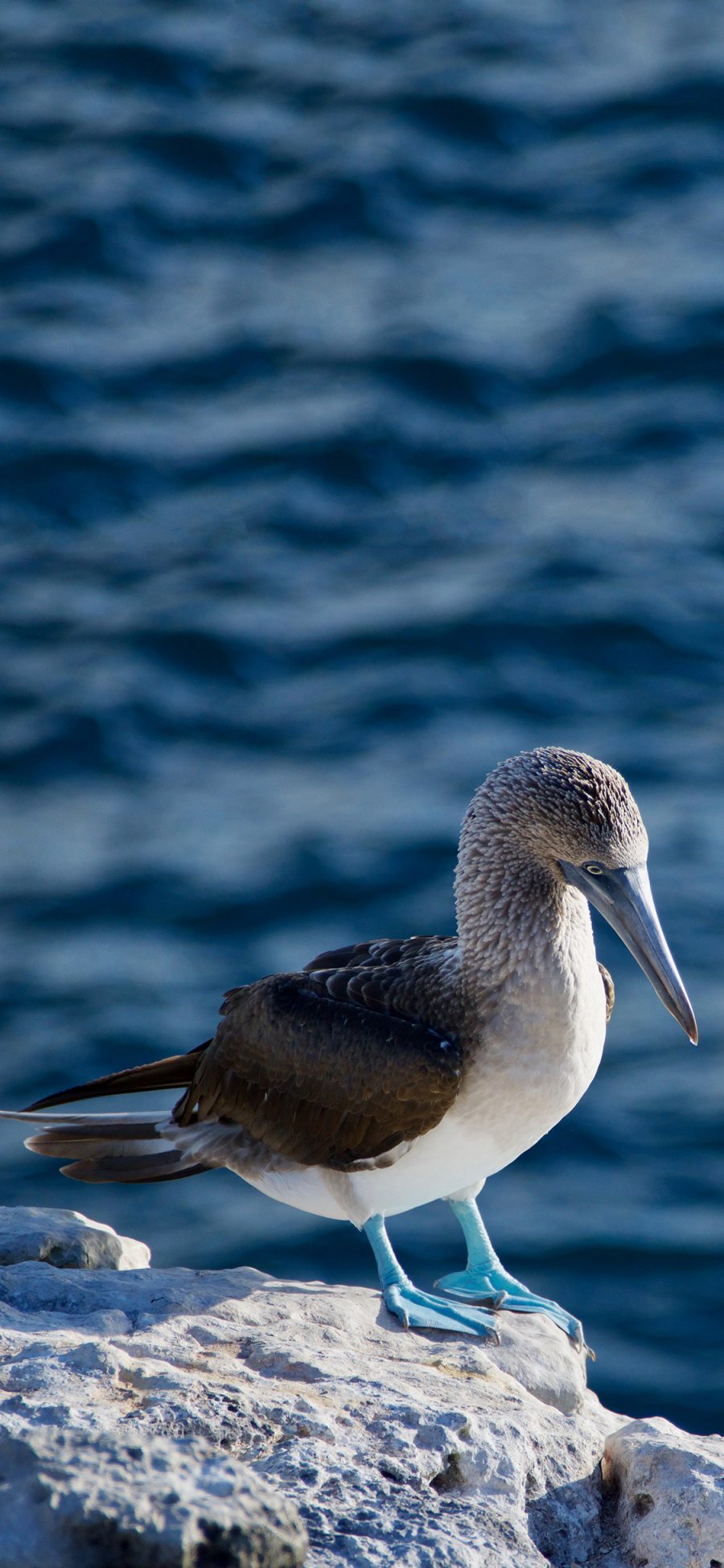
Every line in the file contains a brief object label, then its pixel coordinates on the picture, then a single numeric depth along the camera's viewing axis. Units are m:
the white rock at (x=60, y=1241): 12.63
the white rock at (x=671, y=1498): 9.33
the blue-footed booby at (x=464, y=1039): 12.41
